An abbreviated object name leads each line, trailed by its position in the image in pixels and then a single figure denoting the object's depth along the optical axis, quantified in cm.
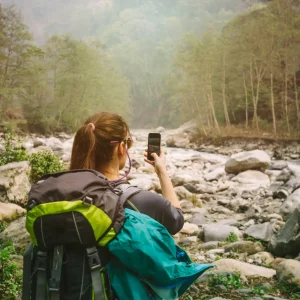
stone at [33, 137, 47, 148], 1090
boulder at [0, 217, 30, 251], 320
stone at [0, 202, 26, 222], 400
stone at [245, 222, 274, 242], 396
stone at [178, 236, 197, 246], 410
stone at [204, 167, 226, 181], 935
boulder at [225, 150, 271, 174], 951
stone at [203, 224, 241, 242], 415
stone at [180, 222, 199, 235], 460
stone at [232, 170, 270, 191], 800
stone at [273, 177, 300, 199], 631
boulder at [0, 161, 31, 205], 451
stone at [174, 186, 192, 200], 653
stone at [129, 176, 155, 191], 661
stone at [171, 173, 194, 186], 809
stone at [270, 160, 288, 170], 1005
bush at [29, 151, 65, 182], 520
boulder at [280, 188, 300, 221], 461
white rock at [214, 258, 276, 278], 286
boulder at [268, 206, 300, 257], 329
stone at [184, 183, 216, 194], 755
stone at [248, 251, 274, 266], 329
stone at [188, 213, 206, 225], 511
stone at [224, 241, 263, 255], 359
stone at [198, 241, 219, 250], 387
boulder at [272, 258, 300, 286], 256
